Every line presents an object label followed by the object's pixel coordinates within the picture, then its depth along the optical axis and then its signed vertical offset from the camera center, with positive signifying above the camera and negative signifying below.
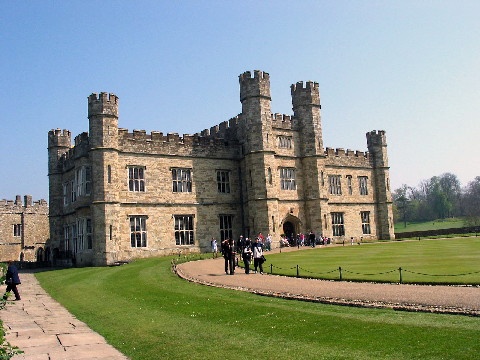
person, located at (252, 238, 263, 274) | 20.92 -0.90
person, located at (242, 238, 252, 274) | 20.84 -0.83
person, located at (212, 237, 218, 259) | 32.62 -0.58
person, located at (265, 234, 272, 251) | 33.56 -0.58
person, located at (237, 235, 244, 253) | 27.52 -0.43
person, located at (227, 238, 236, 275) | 20.67 -0.81
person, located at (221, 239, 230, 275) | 20.80 -0.57
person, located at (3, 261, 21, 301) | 17.25 -1.10
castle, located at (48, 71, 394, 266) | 30.45 +4.01
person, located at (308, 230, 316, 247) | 35.78 -0.42
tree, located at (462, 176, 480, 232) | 94.81 +5.98
